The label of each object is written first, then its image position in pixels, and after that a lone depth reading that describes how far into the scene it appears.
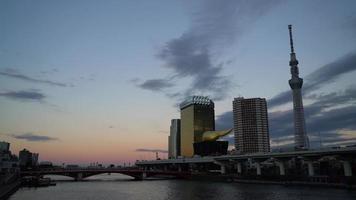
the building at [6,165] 127.07
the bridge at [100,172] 145.86
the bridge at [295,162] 101.07
